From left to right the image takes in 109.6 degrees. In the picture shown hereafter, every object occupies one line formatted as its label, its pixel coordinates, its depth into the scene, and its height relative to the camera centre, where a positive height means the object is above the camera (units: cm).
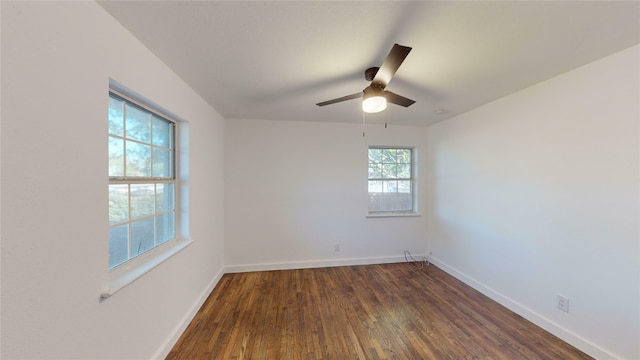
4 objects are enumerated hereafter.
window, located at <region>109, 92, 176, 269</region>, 144 +1
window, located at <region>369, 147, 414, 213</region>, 384 +1
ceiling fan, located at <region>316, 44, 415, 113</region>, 138 +71
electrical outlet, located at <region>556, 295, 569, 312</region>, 196 -109
